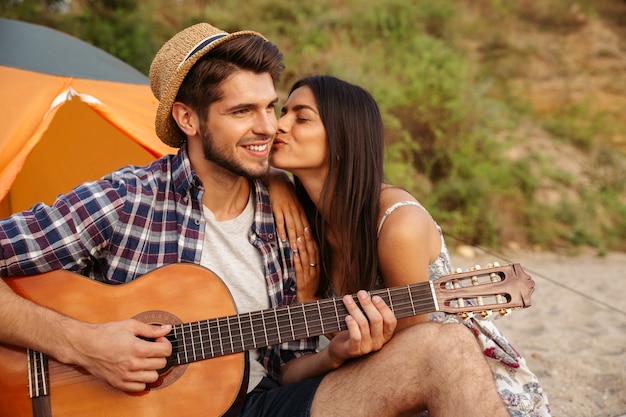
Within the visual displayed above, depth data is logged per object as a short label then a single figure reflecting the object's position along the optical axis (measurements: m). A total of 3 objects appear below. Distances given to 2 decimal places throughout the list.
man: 1.78
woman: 2.07
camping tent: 3.19
